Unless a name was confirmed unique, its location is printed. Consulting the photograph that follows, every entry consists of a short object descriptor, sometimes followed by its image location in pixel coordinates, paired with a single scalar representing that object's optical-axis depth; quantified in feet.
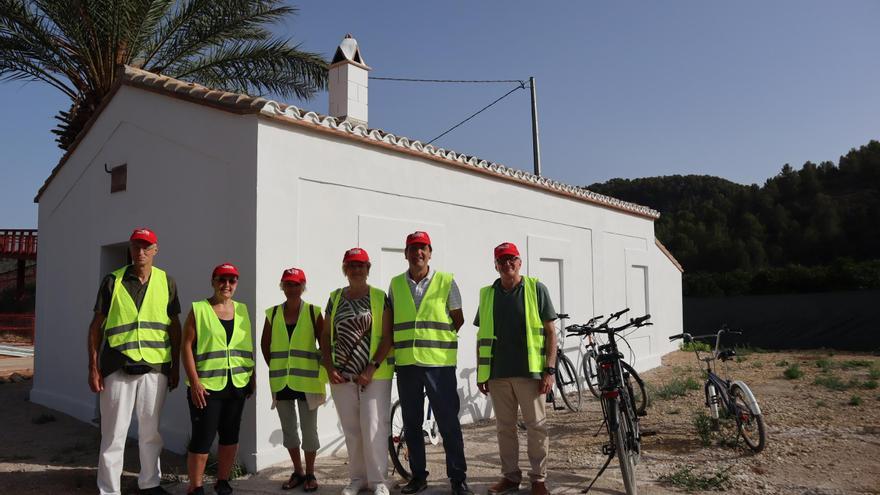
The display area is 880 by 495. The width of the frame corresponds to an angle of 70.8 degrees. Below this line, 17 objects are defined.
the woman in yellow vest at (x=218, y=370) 14.96
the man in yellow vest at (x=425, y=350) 15.24
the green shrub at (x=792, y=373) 34.33
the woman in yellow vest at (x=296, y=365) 16.06
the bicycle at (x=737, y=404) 18.99
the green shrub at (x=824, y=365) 37.97
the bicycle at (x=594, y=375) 24.21
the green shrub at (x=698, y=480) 16.11
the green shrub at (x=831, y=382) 30.22
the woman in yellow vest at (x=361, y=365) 15.19
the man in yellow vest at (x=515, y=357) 15.10
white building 19.57
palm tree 33.40
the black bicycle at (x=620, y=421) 15.11
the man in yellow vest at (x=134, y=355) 14.97
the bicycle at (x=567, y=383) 26.91
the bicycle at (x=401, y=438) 17.19
